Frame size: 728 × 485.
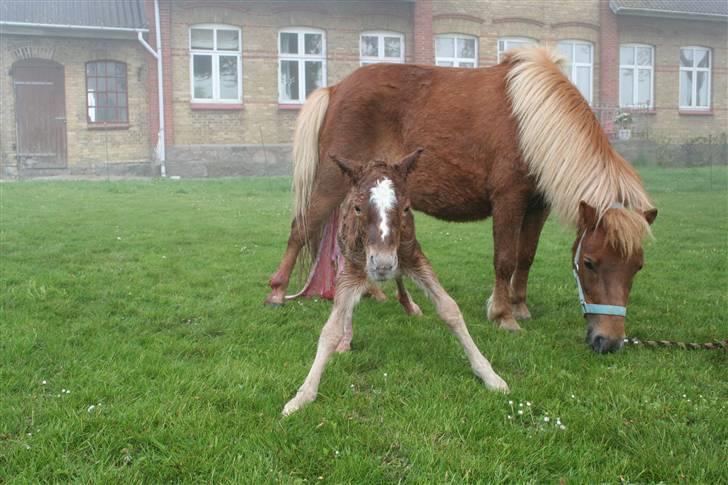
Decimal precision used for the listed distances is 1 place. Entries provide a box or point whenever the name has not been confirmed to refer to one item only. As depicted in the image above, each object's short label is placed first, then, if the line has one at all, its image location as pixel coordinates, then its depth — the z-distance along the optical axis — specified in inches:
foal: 129.6
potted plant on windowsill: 927.7
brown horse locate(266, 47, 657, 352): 166.6
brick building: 792.9
